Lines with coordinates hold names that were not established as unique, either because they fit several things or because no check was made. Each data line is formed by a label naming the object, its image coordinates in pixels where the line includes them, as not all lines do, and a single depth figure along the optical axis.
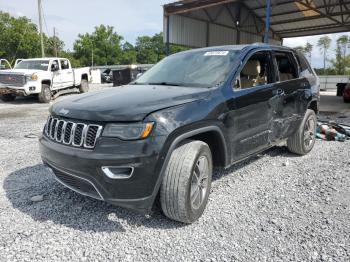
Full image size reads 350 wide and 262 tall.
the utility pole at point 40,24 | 26.34
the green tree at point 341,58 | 57.78
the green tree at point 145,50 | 90.31
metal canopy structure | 18.67
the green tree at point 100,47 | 73.12
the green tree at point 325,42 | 76.88
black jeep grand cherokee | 2.68
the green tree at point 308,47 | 84.48
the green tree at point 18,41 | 48.60
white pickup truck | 13.45
